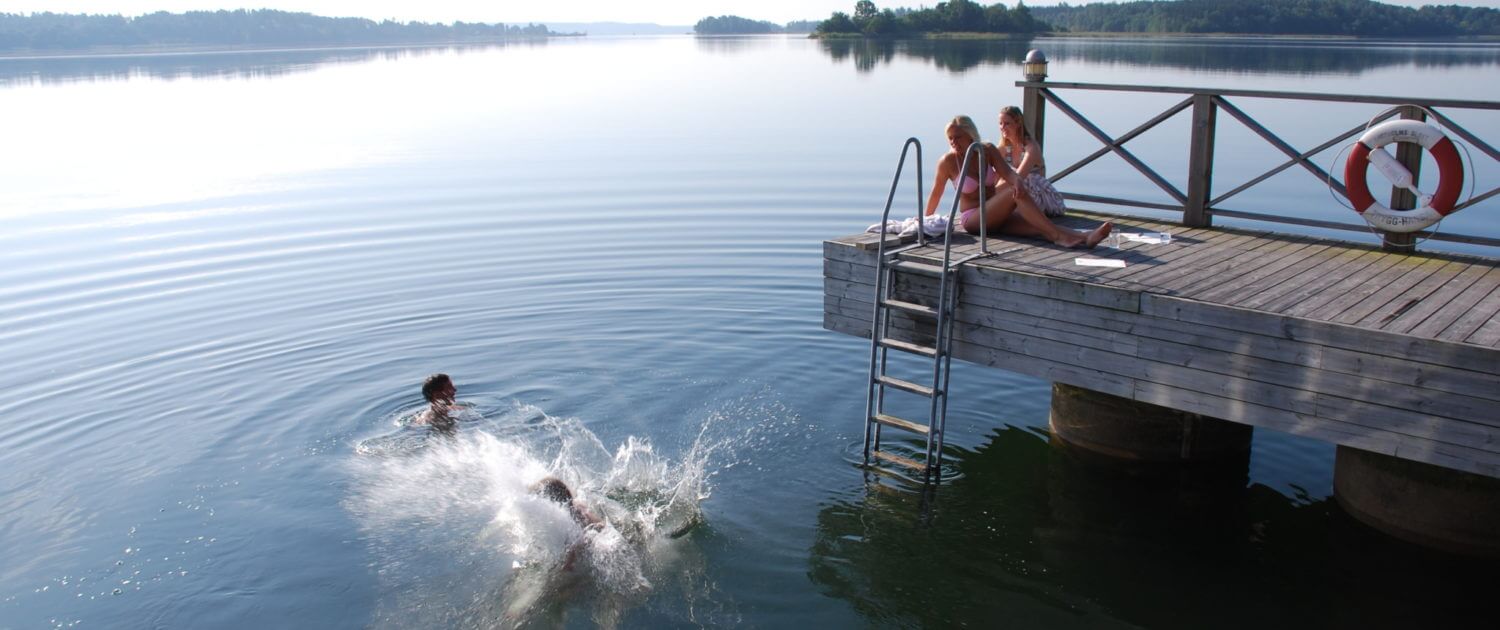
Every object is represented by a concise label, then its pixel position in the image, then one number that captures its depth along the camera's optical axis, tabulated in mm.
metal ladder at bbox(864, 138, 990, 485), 8078
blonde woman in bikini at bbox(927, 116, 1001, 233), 9086
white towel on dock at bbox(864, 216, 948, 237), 9023
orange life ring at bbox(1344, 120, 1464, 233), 8133
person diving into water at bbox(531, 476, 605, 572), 7949
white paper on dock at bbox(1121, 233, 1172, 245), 9055
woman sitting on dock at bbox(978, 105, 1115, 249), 8867
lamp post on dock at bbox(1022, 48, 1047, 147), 10539
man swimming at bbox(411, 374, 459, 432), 9977
